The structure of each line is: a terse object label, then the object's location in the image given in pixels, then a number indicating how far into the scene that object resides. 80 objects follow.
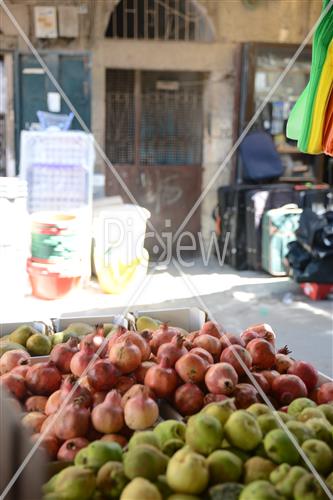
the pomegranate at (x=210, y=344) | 1.83
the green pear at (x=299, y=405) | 1.58
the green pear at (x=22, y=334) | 2.07
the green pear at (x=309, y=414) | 1.52
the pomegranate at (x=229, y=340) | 1.86
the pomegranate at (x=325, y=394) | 1.70
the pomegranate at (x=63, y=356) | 1.79
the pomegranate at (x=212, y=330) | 1.97
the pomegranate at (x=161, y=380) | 1.63
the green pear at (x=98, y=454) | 1.29
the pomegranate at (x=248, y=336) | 1.95
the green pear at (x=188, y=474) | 1.22
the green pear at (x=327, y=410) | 1.56
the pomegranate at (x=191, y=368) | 1.64
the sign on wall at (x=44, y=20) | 5.49
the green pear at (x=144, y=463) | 1.25
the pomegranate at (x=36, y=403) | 1.64
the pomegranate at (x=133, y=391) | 1.55
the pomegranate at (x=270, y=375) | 1.75
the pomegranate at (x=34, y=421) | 1.53
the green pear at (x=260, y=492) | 1.17
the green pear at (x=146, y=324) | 2.20
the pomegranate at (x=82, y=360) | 1.69
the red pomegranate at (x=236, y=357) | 1.73
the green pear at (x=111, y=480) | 1.22
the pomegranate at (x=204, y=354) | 1.75
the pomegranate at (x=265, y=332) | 2.01
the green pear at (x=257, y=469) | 1.28
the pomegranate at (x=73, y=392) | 1.55
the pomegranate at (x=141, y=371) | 1.71
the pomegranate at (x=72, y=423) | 1.46
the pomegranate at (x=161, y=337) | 1.89
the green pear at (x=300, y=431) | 1.41
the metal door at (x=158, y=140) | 5.93
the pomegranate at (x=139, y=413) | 1.47
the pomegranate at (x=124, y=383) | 1.64
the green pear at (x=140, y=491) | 1.17
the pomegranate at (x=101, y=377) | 1.61
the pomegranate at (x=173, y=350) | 1.71
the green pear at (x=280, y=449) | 1.33
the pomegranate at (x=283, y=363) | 1.85
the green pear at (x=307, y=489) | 1.20
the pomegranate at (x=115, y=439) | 1.45
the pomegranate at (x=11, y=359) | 1.84
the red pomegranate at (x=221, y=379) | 1.59
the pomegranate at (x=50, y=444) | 1.41
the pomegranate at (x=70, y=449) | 1.39
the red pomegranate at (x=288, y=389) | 1.68
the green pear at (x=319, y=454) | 1.35
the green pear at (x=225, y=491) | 1.21
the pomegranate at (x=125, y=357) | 1.69
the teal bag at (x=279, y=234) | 5.43
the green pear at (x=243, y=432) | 1.36
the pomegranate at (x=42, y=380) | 1.70
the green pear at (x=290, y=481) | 1.22
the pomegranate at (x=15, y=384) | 1.68
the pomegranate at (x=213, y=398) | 1.57
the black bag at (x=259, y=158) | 5.95
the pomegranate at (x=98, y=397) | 1.58
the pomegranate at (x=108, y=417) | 1.48
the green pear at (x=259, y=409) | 1.50
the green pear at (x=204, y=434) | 1.34
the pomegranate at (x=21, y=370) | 1.75
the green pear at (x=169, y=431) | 1.40
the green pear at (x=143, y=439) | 1.35
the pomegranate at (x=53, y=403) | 1.57
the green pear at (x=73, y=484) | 1.19
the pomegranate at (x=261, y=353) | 1.82
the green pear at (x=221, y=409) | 1.44
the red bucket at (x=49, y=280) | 4.69
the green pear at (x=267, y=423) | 1.43
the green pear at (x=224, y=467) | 1.27
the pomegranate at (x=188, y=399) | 1.58
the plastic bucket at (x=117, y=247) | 4.91
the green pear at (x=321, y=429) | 1.44
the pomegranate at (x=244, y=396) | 1.58
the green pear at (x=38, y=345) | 2.02
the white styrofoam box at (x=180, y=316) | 2.34
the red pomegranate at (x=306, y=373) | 1.79
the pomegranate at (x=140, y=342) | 1.79
